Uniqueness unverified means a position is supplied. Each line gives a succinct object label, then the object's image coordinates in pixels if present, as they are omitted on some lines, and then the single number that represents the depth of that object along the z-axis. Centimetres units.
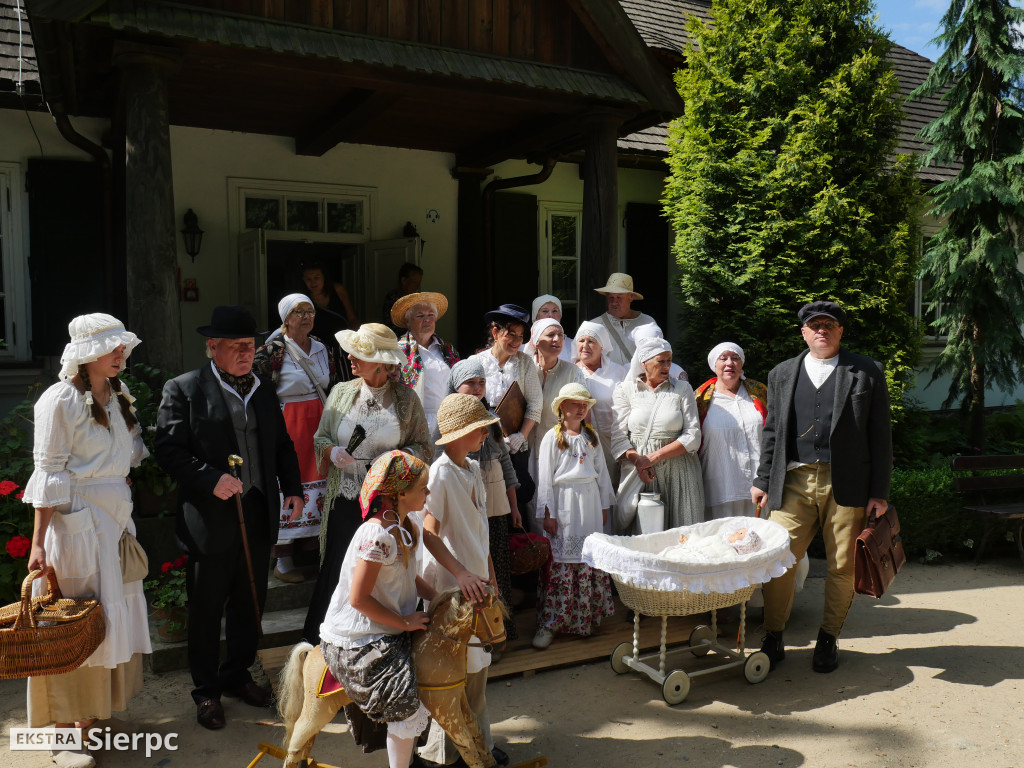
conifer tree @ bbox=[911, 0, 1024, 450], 925
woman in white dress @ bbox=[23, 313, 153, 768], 363
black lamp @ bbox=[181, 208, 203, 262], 820
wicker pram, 428
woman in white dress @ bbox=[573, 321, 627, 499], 574
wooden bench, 739
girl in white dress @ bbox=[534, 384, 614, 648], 511
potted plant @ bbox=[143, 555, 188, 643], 479
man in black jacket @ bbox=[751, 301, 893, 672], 488
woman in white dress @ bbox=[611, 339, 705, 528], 536
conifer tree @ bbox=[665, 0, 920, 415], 750
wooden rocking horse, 321
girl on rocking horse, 311
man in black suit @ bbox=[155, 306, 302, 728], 408
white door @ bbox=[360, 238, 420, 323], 907
